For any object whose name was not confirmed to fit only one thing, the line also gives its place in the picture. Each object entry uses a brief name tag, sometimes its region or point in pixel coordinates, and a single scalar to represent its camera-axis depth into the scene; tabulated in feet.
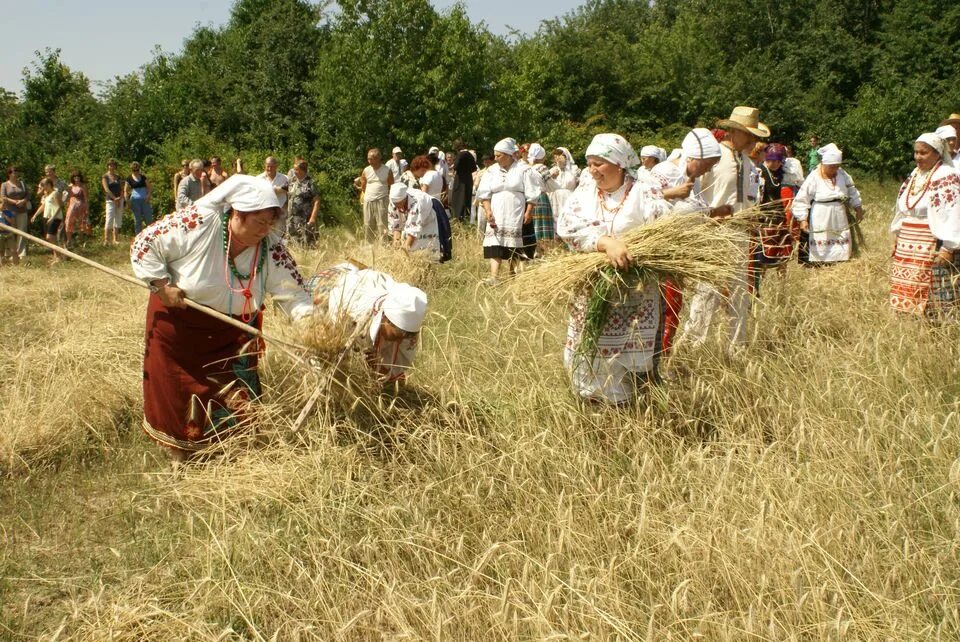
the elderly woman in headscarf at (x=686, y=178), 15.29
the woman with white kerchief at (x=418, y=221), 29.09
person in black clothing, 47.26
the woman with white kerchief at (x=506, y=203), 30.04
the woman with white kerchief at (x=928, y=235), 17.87
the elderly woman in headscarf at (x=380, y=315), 13.15
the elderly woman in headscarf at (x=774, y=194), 20.47
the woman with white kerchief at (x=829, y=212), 25.75
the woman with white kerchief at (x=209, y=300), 12.74
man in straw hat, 16.98
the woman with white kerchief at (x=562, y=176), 39.52
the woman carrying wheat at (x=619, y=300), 13.17
